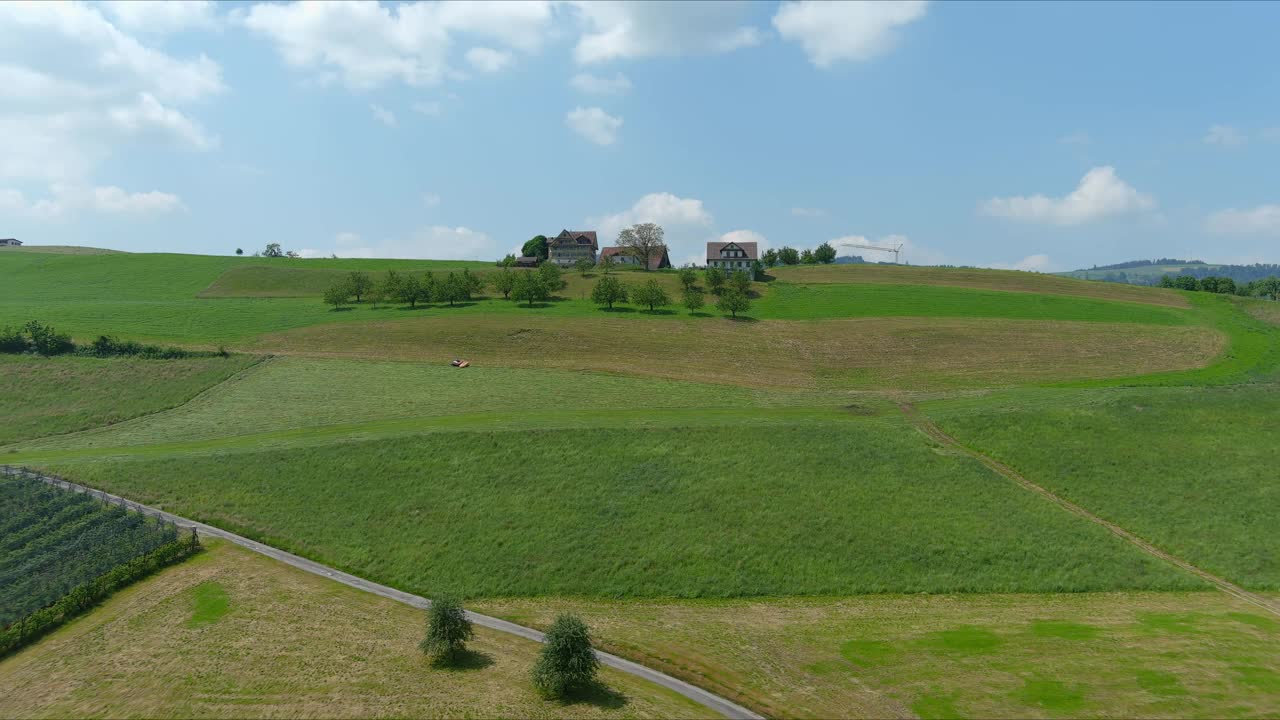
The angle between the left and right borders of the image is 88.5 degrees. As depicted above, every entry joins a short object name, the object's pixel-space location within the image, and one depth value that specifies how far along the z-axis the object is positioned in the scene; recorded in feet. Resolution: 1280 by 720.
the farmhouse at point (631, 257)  601.34
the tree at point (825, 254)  652.48
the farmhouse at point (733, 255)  613.52
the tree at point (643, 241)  533.55
